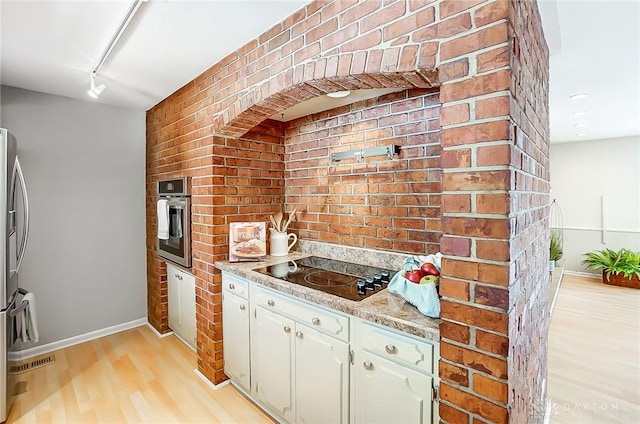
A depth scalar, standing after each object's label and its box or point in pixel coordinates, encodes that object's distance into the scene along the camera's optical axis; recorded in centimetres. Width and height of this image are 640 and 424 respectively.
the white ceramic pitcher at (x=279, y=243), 260
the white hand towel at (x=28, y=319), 231
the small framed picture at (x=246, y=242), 231
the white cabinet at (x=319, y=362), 130
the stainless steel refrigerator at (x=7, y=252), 196
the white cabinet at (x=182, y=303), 275
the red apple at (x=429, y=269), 138
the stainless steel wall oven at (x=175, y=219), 257
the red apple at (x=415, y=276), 138
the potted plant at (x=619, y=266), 502
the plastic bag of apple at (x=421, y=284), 126
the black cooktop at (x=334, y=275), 169
